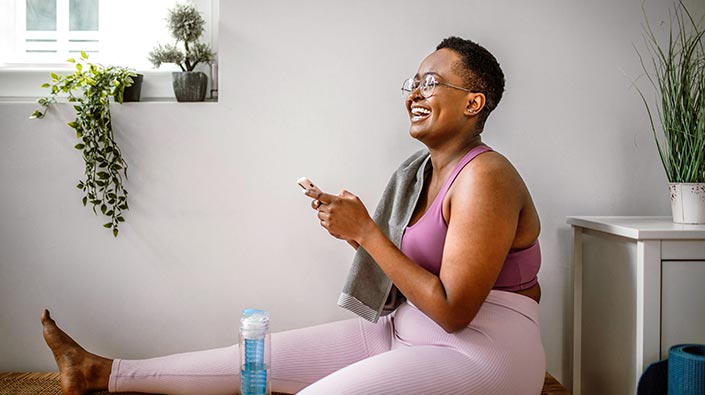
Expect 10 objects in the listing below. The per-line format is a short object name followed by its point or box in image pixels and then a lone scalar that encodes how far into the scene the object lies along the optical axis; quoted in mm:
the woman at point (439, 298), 1312
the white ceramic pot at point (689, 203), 1709
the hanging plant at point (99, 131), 1905
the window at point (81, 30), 2102
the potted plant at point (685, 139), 1709
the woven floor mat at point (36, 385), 1809
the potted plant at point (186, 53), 1949
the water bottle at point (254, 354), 1536
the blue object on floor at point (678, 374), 1445
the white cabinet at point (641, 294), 1566
